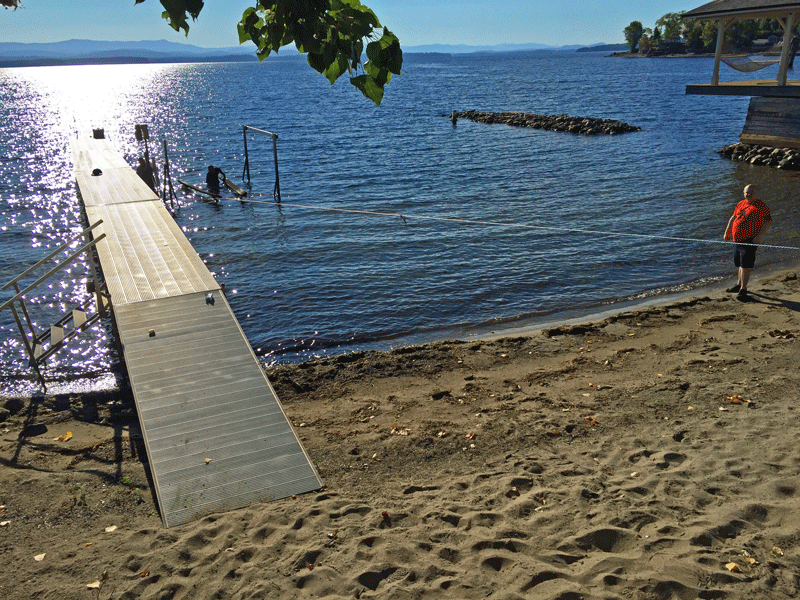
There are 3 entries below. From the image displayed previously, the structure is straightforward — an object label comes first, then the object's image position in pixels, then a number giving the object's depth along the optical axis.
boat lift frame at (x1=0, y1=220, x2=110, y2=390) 9.32
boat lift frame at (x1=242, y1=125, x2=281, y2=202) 25.56
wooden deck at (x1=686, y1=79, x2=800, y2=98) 26.25
